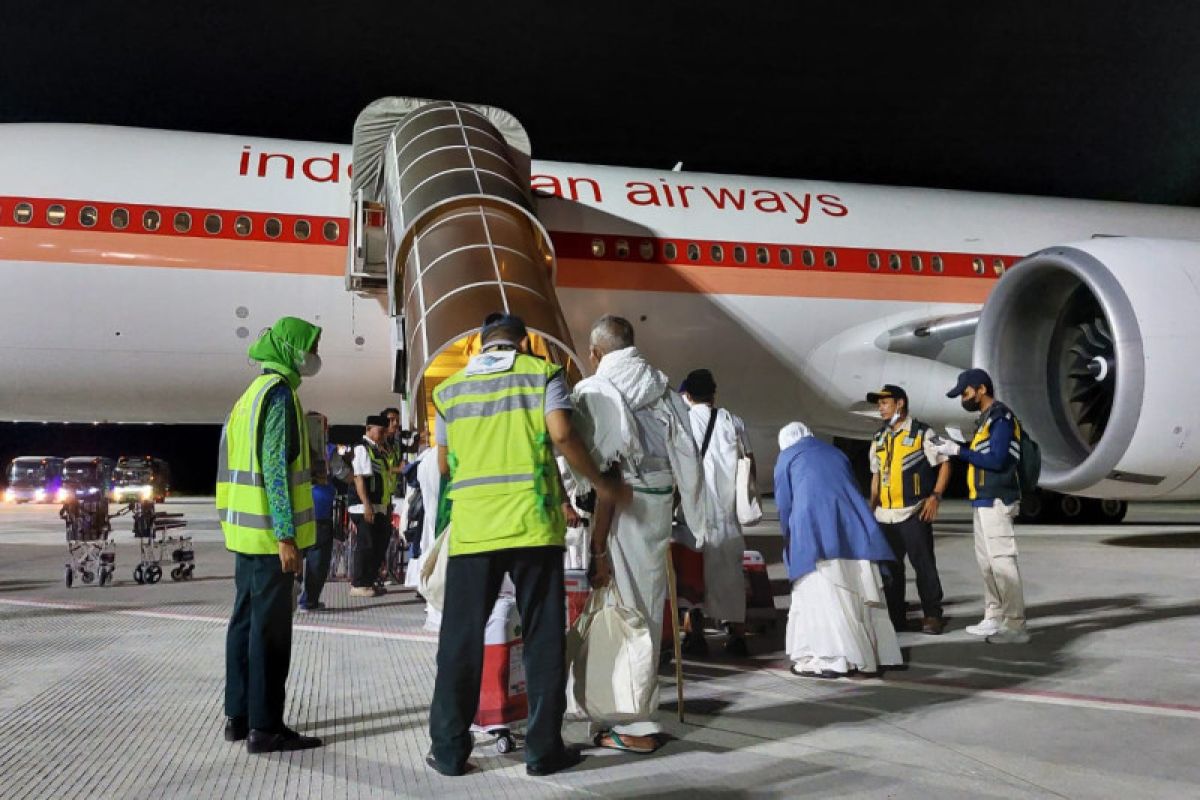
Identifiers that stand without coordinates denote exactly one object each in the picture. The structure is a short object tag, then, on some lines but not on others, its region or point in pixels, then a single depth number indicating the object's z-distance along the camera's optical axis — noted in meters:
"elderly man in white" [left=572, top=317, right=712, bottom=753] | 3.54
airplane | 7.64
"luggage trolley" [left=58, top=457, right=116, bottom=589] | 7.70
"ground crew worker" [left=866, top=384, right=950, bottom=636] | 5.83
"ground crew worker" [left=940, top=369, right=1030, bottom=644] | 5.38
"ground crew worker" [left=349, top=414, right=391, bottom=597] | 7.52
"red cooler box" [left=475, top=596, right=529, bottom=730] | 3.51
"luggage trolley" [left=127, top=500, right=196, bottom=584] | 7.94
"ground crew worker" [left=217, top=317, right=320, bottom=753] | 3.45
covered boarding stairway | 6.84
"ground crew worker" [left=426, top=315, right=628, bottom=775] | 3.18
